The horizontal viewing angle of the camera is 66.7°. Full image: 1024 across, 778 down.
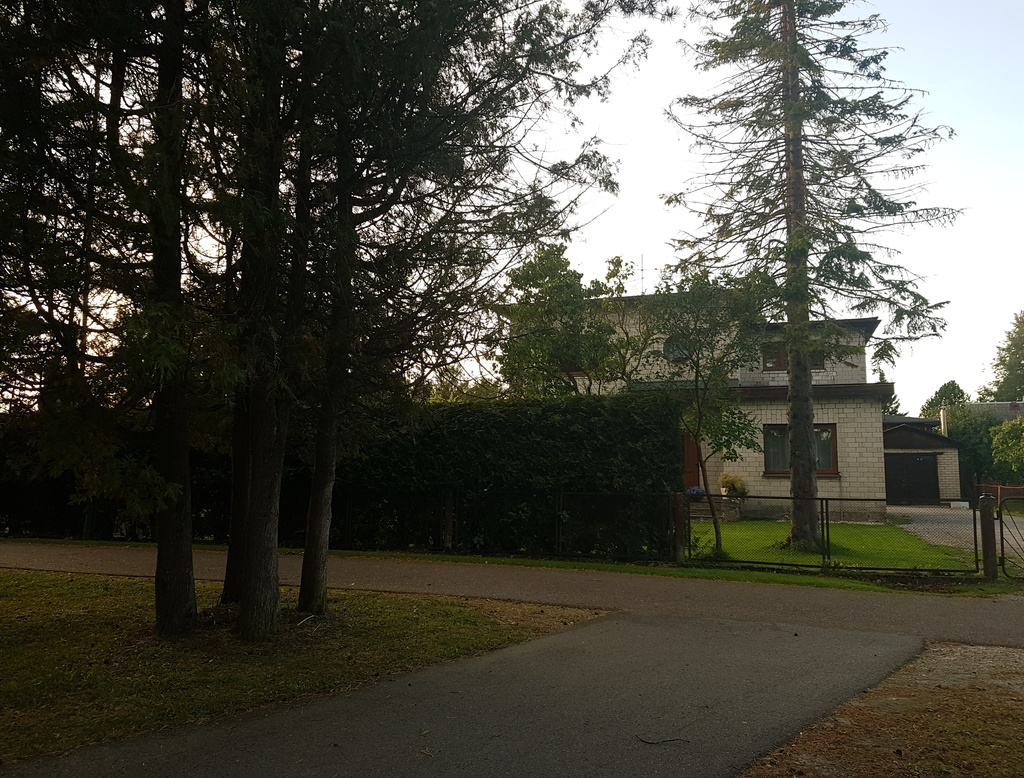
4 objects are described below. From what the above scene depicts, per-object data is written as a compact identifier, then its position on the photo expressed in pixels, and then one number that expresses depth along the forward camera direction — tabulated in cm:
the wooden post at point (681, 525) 1280
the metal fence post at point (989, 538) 1136
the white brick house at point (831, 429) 2344
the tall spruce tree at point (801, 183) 1551
